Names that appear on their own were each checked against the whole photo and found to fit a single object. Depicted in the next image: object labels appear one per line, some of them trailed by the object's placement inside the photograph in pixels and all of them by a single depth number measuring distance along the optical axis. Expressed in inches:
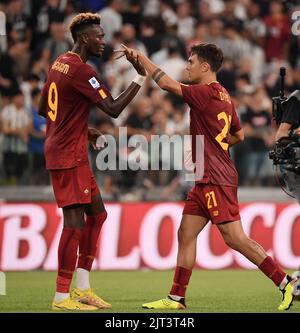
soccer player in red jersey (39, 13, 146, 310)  721.6
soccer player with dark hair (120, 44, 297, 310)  720.3
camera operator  750.5
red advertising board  1134.4
